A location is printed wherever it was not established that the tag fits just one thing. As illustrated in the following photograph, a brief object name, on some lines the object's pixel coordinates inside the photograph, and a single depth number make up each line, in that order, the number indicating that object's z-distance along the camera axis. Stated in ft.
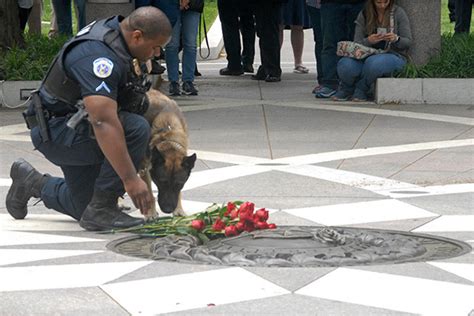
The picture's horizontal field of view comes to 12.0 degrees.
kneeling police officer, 39.40
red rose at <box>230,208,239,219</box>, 41.31
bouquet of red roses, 40.87
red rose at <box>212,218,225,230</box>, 40.87
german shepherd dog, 44.82
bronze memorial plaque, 37.25
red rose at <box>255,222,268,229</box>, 41.23
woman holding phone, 77.80
